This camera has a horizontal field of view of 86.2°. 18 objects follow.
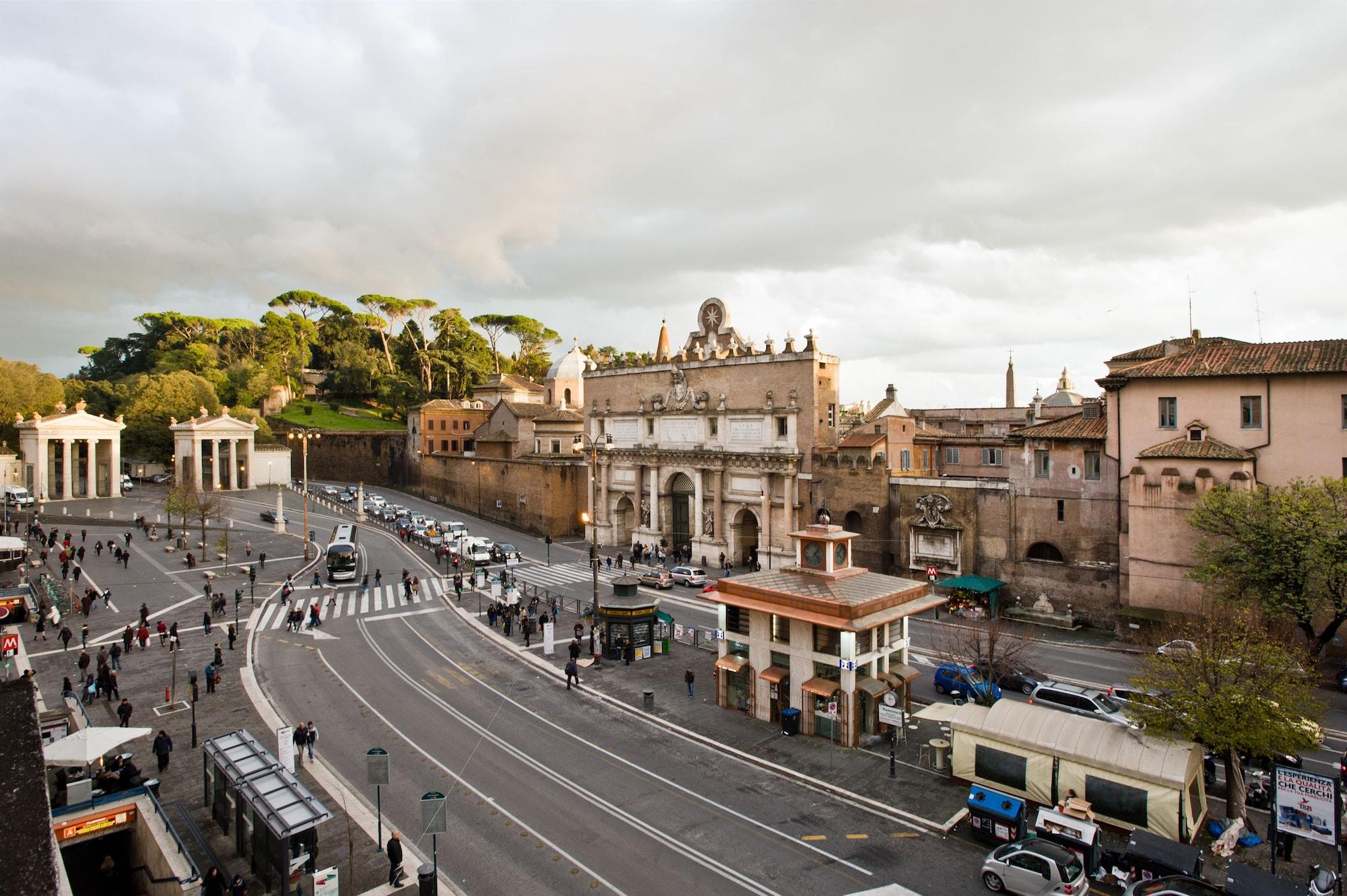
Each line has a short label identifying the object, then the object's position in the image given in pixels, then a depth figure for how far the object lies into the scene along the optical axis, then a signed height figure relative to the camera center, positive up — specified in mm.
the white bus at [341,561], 41281 -6057
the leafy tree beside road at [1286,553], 23703 -3709
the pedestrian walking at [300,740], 19109 -7552
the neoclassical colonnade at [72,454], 67875 +583
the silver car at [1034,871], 12914 -7762
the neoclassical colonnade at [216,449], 74750 +901
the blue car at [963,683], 23609 -7852
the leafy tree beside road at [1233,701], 15023 -5550
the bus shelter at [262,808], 13000 -6654
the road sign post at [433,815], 12625 -6383
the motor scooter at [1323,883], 12617 -7787
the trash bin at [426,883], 12758 -7602
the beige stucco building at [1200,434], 28797 +479
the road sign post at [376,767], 14031 -6104
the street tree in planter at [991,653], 22922 -7123
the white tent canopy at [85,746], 15273 -6265
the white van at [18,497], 59906 -3106
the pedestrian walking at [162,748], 18406 -7431
